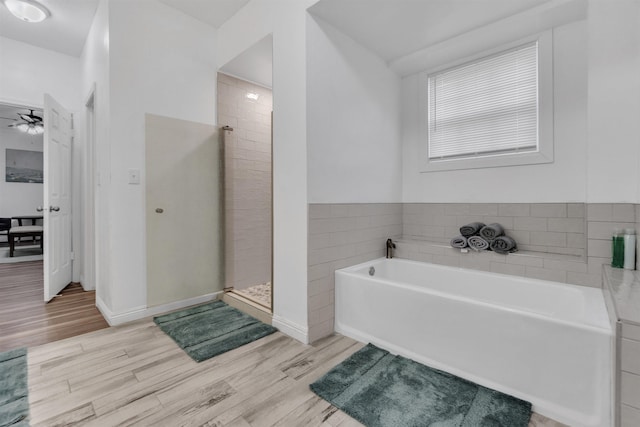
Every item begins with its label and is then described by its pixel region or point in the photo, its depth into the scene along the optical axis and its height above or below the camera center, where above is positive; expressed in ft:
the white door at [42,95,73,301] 9.76 +0.56
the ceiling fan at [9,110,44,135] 17.71 +5.20
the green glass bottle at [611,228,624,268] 5.73 -0.75
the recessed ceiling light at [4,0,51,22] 8.69 +6.13
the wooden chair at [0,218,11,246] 20.16 -0.77
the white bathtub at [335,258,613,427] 4.45 -2.25
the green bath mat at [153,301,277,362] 6.92 -3.11
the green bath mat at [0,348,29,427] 4.65 -3.18
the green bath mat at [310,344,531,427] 4.61 -3.21
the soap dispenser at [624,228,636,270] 5.59 -0.73
